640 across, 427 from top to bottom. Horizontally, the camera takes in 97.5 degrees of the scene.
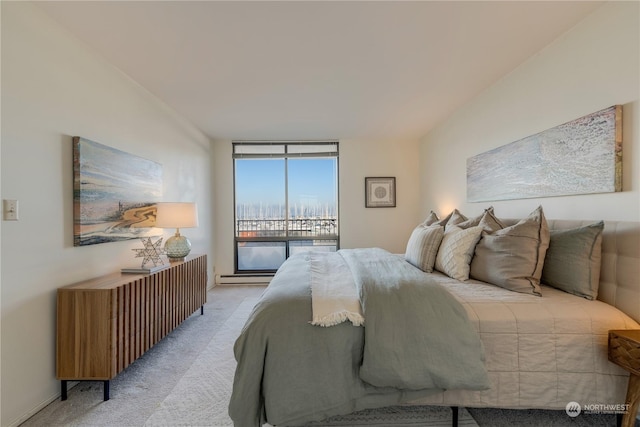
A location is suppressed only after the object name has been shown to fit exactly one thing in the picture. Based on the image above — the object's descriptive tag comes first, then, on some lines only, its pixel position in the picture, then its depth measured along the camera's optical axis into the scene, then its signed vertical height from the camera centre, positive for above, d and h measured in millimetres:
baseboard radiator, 4738 -1102
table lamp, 2736 -62
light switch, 1525 +35
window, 4879 +76
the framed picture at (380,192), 4754 +348
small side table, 1256 -685
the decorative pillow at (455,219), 2737 -72
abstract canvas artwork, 1657 +362
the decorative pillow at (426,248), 2381 -313
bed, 1342 -697
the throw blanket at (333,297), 1410 -470
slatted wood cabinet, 1790 -742
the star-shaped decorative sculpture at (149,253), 2443 -346
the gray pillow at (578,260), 1598 -293
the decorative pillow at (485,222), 2152 -83
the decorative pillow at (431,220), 3223 -93
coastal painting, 1978 +173
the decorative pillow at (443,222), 2982 -109
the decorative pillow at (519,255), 1716 -282
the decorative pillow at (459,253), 2059 -313
